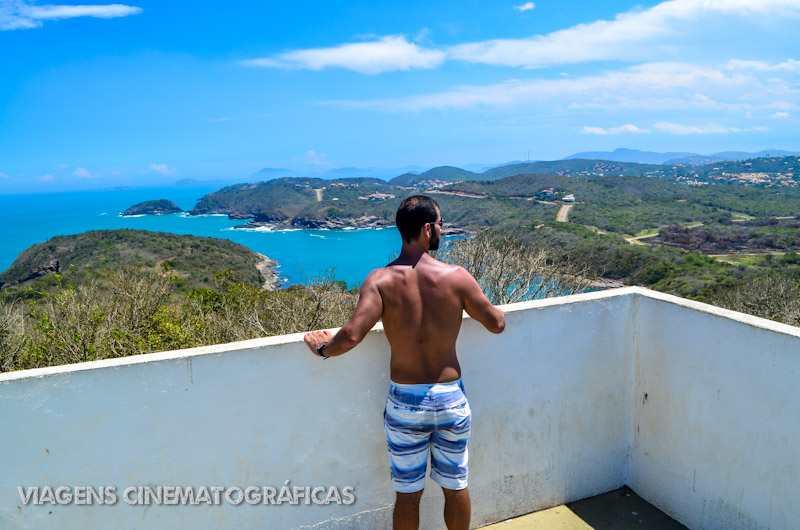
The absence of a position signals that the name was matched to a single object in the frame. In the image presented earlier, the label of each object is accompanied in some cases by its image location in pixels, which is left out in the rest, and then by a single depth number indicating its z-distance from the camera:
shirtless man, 1.72
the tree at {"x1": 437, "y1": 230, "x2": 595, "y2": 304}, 10.77
